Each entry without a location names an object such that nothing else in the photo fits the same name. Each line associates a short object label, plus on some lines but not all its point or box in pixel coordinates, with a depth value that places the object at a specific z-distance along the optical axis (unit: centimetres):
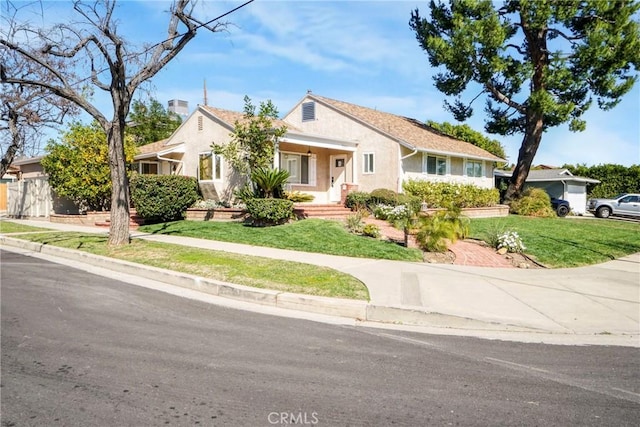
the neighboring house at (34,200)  2211
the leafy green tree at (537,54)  2069
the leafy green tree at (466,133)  4434
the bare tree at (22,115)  2131
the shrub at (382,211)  1673
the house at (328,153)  1988
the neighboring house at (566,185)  3141
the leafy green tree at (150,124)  3594
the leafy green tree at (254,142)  1642
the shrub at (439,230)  1082
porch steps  1689
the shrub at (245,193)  1620
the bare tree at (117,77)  1075
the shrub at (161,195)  1658
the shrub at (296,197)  1750
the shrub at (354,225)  1373
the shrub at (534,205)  2291
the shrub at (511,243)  1126
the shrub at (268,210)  1458
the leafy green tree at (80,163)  1939
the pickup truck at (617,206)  2548
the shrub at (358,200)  1880
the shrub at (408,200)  1786
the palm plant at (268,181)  1548
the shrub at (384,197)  1823
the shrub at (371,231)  1300
